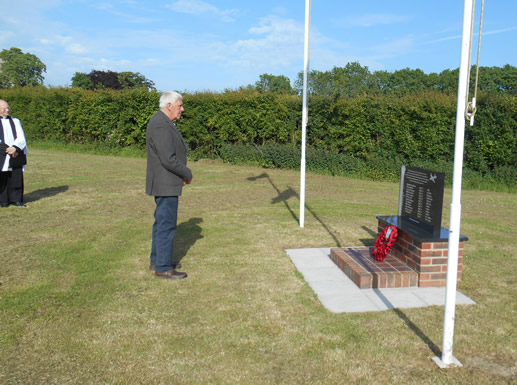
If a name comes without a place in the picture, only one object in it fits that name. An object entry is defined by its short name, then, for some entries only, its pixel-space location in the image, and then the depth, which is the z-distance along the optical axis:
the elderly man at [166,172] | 4.66
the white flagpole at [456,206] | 2.84
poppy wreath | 5.10
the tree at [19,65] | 82.81
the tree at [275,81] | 95.12
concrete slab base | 4.27
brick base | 4.68
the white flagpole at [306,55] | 6.80
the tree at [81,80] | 57.54
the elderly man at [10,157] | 8.20
